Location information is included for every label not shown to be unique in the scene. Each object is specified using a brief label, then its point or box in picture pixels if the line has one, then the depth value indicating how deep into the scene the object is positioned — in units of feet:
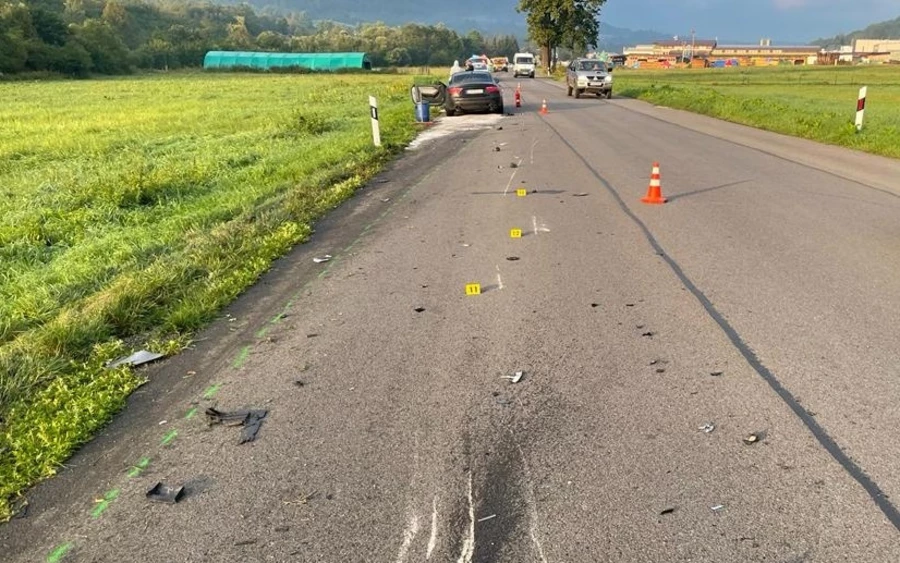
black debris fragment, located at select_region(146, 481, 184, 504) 10.52
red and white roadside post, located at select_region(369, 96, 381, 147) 51.01
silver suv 107.24
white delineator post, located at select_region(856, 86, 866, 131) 53.31
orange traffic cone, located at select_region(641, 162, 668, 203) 30.76
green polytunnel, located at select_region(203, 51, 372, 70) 299.17
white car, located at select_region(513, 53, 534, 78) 219.61
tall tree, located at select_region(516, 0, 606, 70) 223.92
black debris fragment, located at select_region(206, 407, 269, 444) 12.53
